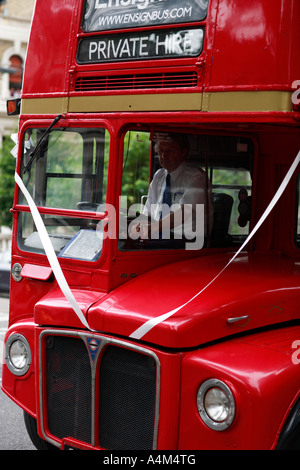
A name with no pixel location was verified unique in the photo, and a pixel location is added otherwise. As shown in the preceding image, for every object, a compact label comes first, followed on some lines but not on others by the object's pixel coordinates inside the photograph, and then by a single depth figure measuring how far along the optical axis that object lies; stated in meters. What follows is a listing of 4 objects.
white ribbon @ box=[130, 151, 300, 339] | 3.74
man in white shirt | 4.55
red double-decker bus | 3.67
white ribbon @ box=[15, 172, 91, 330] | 4.08
